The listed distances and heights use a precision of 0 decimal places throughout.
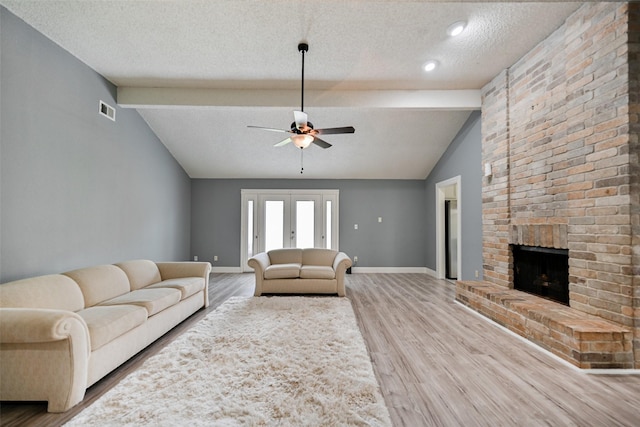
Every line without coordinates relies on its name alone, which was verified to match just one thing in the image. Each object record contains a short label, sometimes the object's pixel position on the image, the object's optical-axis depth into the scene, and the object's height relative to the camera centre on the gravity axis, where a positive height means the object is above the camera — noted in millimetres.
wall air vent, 4059 +1657
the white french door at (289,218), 7238 +202
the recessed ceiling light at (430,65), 3611 +2083
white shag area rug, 1728 -1153
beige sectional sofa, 1828 -782
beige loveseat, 4715 -877
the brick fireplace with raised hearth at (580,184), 2375 +459
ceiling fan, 3233 +1135
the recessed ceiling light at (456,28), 2885 +2059
